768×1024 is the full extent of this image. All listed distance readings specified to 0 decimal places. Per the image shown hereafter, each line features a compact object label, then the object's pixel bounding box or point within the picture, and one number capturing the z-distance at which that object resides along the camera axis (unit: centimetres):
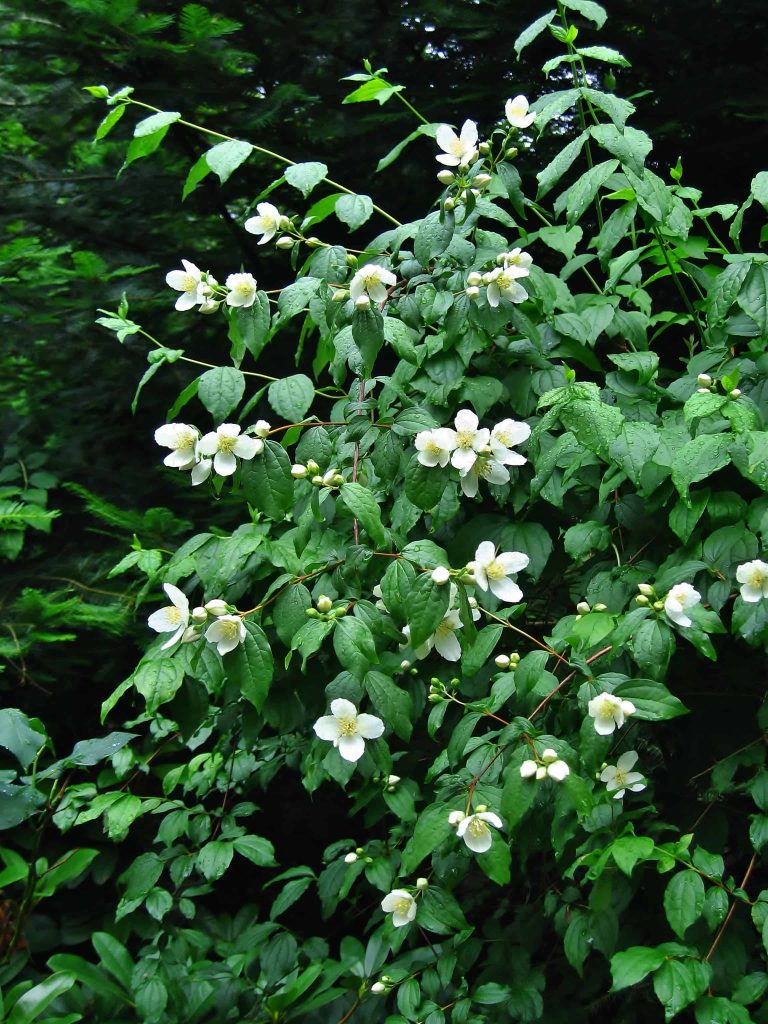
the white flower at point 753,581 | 131
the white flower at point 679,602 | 125
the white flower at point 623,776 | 139
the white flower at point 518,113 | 153
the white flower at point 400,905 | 147
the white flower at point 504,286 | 143
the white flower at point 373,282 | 137
